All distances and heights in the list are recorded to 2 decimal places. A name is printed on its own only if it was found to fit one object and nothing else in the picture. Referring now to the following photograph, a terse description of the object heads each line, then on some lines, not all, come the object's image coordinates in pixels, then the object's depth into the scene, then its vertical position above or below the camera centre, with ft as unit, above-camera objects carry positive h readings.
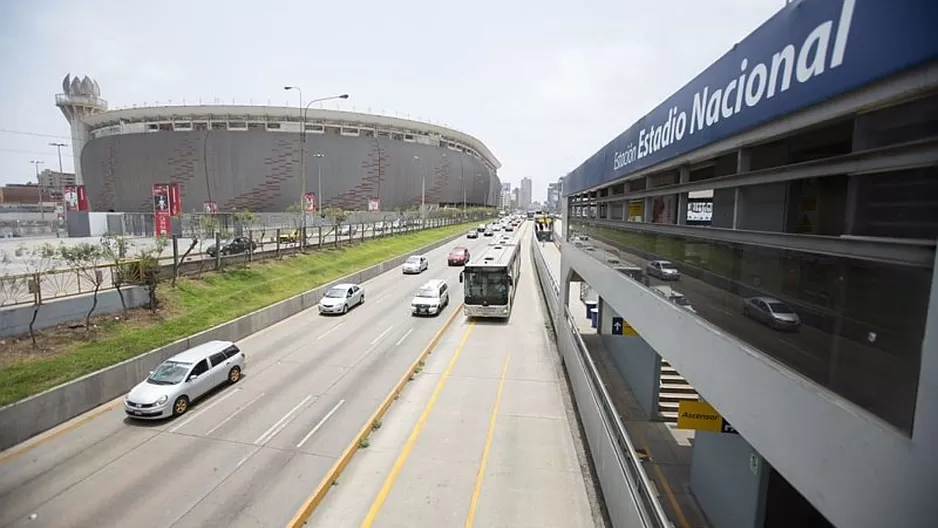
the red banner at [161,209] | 86.61 +0.44
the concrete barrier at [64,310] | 45.94 -11.83
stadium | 296.92 +40.36
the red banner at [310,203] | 141.50 +3.42
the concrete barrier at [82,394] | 36.17 -17.45
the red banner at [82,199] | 180.43 +4.50
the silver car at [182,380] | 39.58 -16.60
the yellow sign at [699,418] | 25.07 -11.42
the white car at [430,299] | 78.69 -15.37
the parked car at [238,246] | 93.11 -7.31
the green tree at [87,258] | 51.39 -5.91
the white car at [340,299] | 79.25 -15.90
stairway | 44.01 -18.21
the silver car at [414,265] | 125.59 -14.41
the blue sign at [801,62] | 7.48 +3.70
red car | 142.51 -13.53
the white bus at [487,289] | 74.90 -12.50
